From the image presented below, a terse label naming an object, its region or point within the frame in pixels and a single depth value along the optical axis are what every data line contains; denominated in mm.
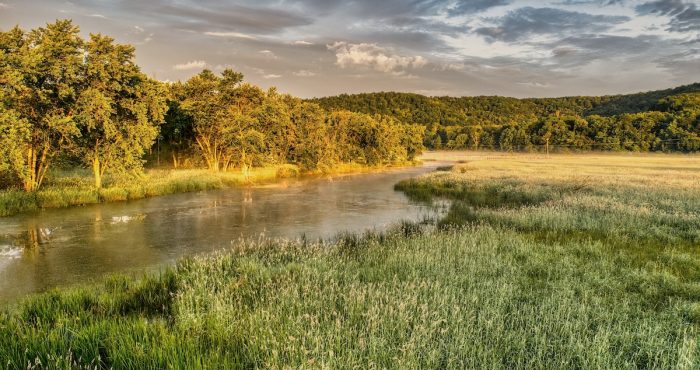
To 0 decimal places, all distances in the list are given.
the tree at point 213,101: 46344
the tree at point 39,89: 22859
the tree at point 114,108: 26922
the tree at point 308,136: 60625
